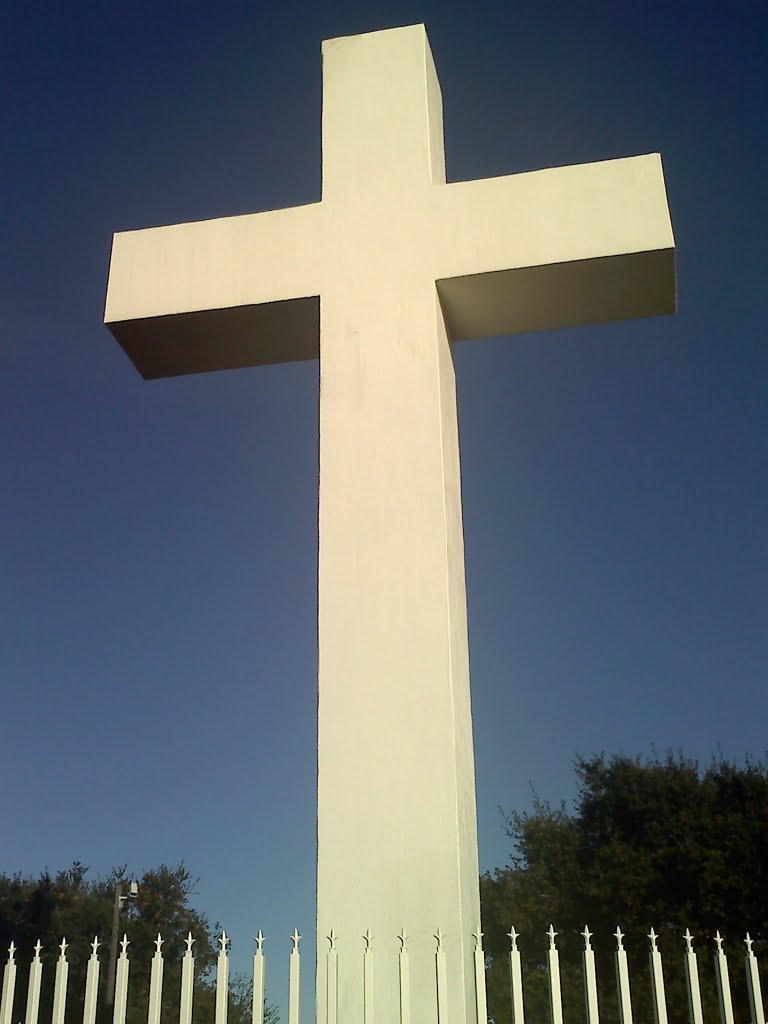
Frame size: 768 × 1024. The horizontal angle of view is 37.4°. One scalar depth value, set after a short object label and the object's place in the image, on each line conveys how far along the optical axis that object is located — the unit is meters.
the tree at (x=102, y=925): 18.08
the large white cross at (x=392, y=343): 4.71
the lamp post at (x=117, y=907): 19.45
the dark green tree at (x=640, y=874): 17.78
